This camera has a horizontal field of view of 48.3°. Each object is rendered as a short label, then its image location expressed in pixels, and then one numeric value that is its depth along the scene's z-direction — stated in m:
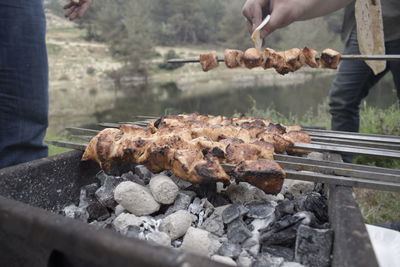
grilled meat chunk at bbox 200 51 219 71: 0.78
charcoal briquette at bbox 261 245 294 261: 0.46
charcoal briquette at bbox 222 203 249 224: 0.50
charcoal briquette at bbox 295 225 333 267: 0.43
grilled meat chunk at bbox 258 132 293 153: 0.59
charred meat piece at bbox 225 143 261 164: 0.53
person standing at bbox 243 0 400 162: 0.76
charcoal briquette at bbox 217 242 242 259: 0.46
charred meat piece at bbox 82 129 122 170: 0.57
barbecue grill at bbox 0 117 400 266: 0.35
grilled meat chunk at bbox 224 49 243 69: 0.75
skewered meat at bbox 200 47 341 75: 0.69
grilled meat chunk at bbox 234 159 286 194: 0.48
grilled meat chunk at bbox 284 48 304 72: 0.72
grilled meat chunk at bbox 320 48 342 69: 0.68
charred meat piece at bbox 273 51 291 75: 0.72
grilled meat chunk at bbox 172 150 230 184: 0.50
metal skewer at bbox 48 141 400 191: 0.44
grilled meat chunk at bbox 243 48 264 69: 0.73
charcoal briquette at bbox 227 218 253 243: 0.48
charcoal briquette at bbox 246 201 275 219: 0.50
